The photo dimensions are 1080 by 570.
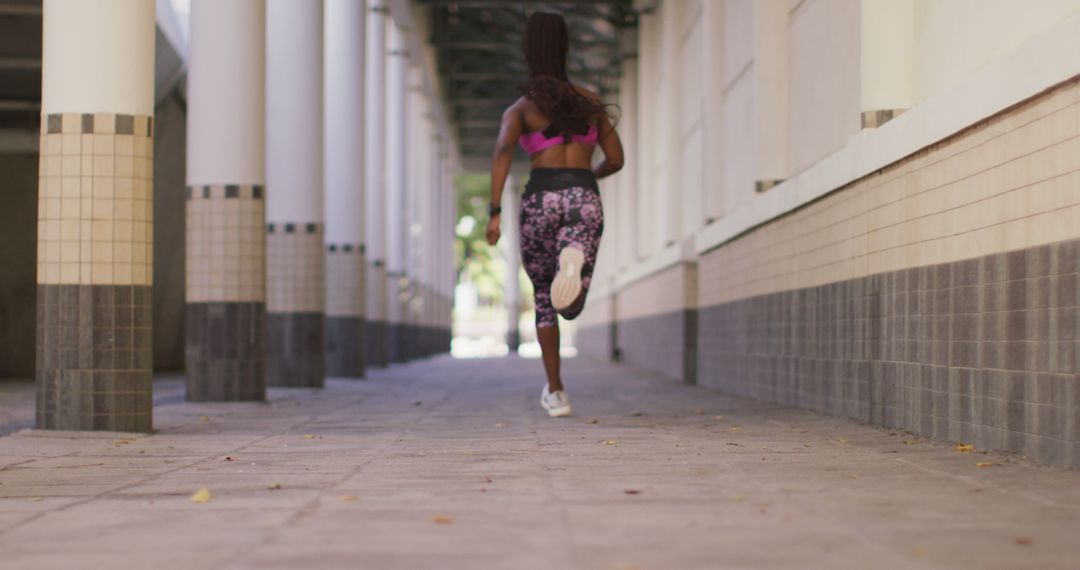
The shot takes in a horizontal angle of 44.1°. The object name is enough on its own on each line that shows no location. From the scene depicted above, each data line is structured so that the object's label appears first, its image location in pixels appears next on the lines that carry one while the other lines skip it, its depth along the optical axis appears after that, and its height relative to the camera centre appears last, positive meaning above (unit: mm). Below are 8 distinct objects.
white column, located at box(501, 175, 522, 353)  50438 +1375
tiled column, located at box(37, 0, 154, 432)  6379 +370
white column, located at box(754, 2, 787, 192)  10367 +1716
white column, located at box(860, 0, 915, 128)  6875 +1258
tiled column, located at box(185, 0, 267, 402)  9664 +668
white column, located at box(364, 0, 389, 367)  19047 +1798
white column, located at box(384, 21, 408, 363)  23688 +2049
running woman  7273 +772
